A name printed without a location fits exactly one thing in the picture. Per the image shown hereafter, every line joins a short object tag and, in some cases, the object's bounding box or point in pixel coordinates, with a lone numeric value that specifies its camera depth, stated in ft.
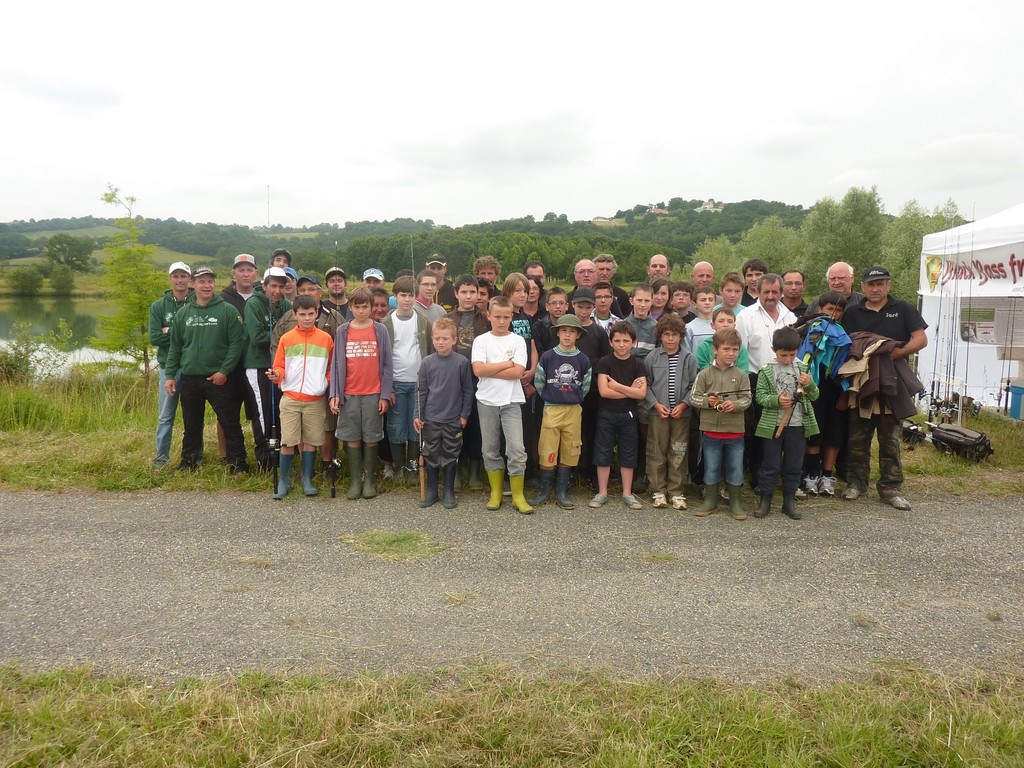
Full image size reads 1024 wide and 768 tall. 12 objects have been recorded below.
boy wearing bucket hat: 18.39
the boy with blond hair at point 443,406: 18.48
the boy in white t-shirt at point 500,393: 18.17
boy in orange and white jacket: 19.19
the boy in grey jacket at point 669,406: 18.34
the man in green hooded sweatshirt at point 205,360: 20.74
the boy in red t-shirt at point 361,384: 19.06
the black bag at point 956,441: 22.18
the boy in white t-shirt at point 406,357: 20.08
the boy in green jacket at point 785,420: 17.51
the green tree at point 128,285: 49.98
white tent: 28.50
